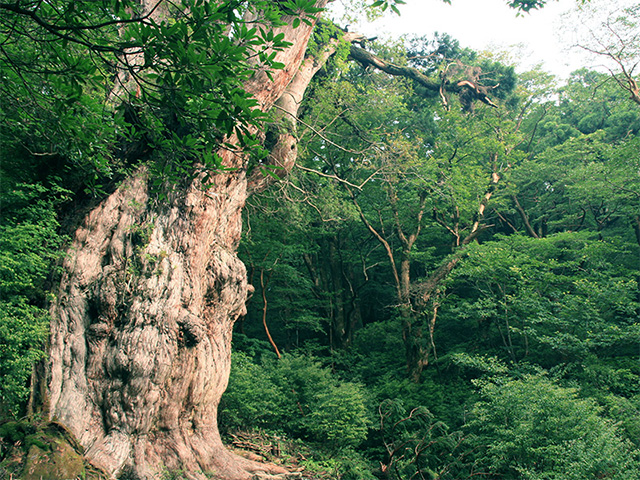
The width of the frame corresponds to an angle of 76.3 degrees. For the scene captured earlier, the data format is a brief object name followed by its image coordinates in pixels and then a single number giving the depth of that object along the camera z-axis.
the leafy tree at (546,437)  5.16
